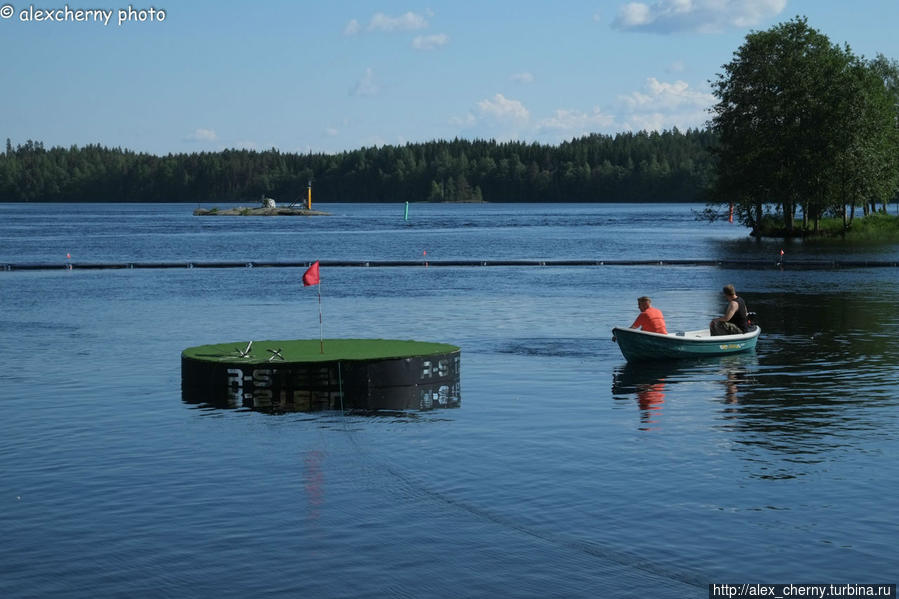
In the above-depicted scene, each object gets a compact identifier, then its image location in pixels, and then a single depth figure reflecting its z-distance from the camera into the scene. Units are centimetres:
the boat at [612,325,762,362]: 3553
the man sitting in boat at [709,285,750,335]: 3744
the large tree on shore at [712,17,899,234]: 11550
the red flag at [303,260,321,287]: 3112
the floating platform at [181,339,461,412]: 2880
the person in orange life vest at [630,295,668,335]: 3609
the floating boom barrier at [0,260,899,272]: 8688
